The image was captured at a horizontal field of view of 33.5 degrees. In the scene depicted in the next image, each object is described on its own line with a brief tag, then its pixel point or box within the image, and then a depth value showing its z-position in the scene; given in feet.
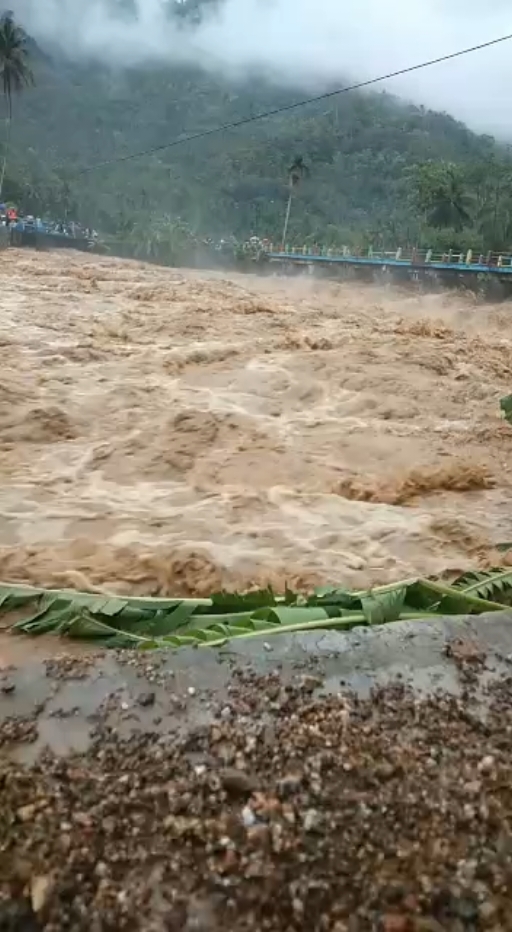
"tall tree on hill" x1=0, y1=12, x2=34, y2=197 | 113.09
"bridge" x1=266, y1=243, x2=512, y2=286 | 70.32
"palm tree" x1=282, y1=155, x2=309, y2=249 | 123.54
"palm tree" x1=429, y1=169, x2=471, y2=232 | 98.78
